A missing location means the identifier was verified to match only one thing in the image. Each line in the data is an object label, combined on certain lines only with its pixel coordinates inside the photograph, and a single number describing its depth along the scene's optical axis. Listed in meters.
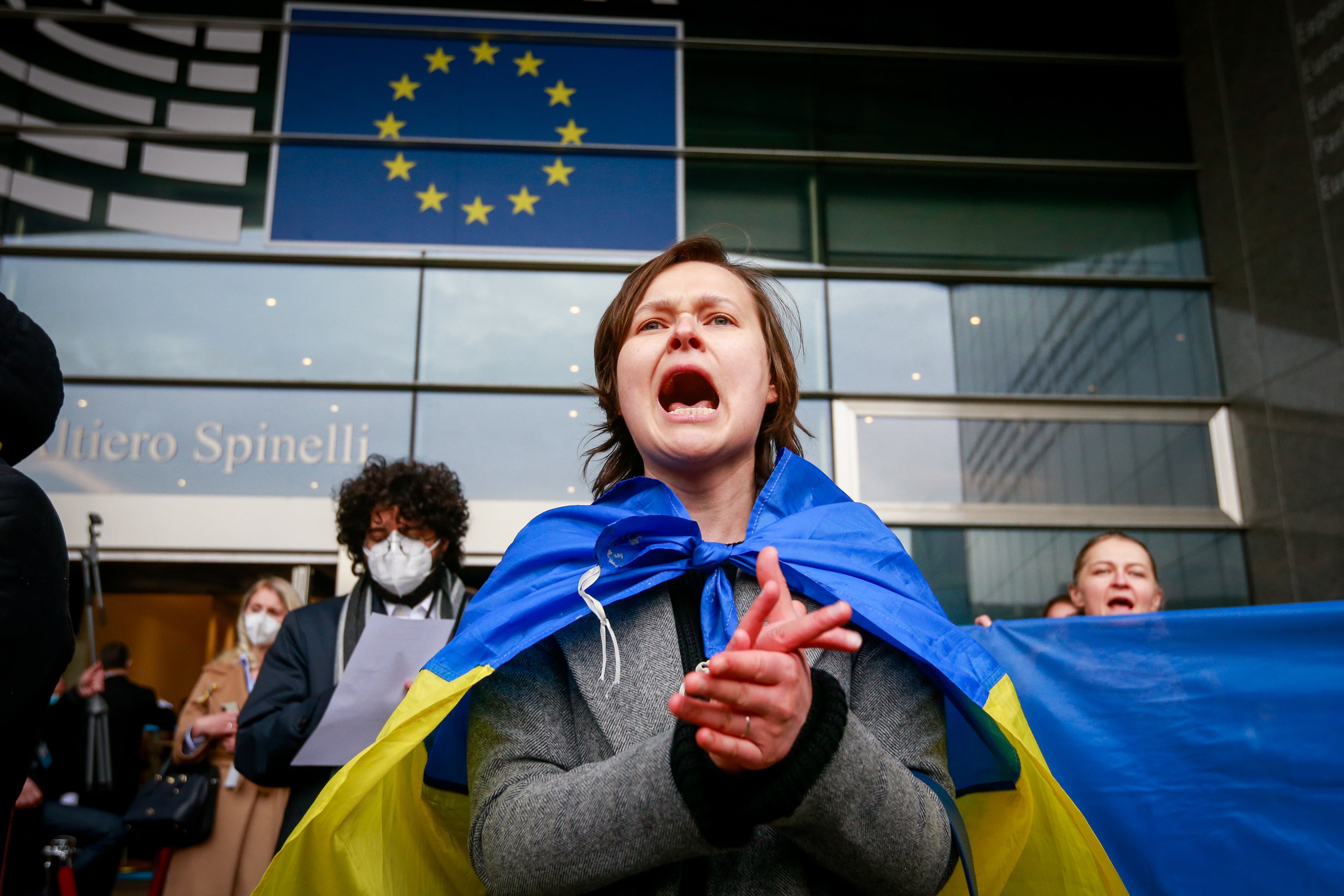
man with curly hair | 3.22
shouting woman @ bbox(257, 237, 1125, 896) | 1.12
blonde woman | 4.07
